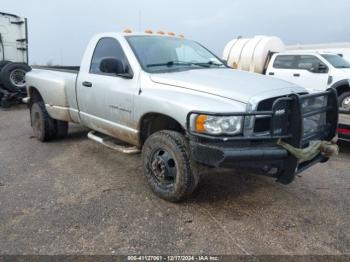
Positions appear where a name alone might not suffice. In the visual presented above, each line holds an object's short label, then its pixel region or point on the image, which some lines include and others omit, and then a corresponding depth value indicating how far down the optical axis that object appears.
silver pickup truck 2.95
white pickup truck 8.64
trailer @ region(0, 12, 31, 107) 9.66
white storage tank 12.02
